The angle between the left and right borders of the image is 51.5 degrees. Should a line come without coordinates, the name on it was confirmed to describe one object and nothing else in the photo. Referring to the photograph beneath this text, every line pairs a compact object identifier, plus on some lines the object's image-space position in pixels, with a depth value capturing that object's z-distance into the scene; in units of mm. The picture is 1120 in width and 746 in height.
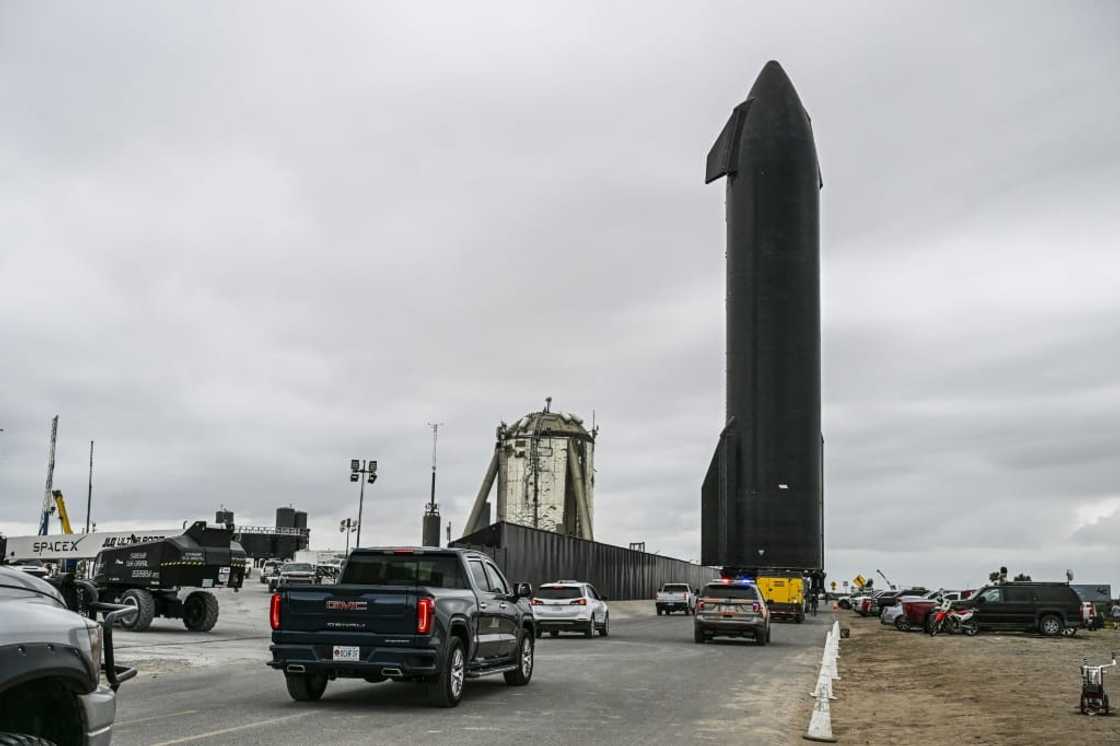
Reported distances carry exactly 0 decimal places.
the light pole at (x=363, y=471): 63969
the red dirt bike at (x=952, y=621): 40625
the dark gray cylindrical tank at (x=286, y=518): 125162
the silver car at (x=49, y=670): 4773
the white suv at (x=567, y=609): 32469
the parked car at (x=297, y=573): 58222
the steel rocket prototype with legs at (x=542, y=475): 81750
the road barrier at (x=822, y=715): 11648
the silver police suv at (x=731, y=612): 29203
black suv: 39938
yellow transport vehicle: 47562
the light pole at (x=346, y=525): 84625
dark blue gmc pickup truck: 13000
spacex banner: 53531
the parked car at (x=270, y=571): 72250
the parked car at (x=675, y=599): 57500
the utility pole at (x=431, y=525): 75250
